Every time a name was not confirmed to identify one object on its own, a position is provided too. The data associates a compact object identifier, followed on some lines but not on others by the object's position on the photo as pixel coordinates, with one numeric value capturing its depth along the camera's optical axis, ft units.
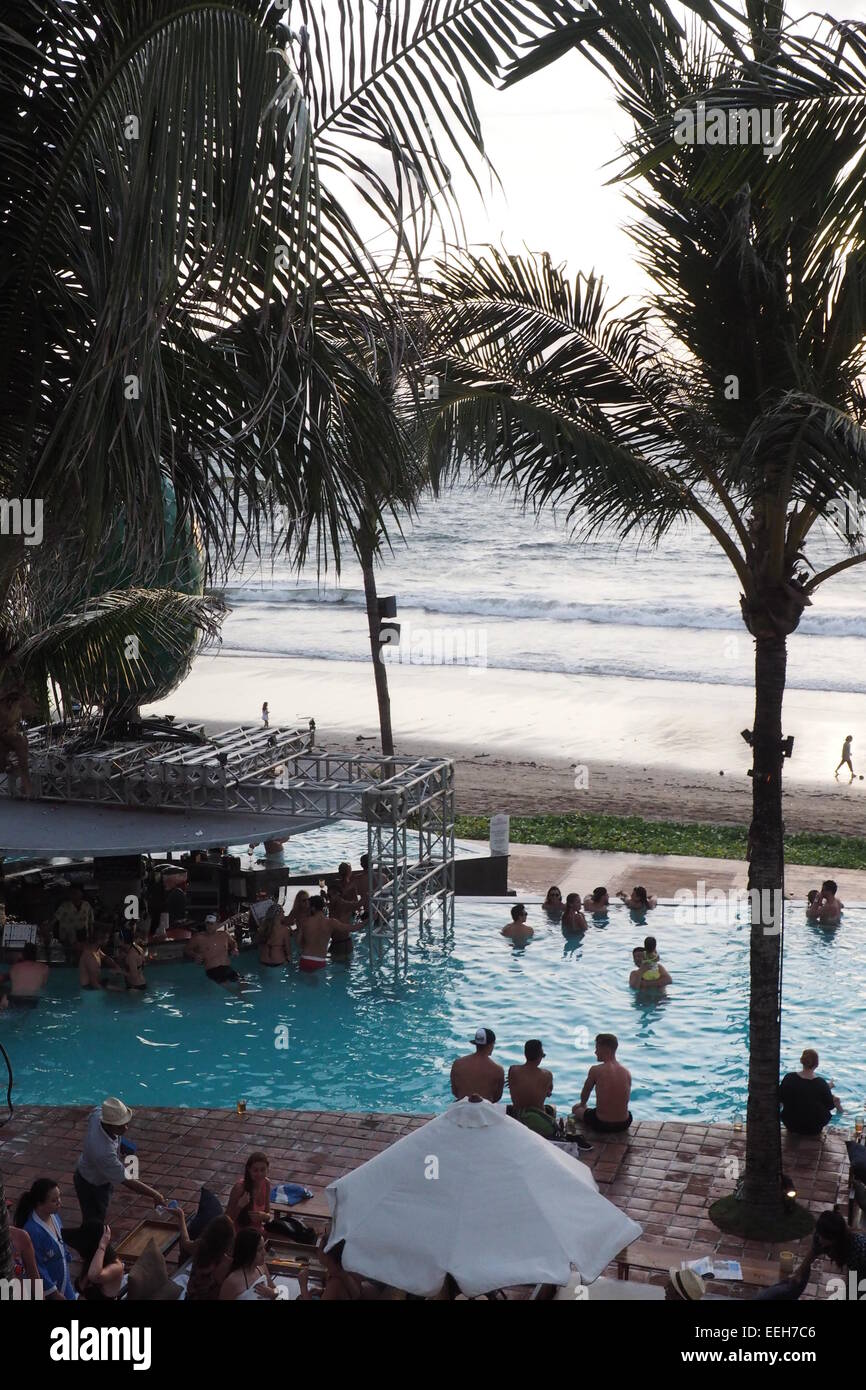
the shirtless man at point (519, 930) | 60.39
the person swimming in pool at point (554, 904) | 64.44
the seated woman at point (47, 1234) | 25.63
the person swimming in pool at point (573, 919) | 61.26
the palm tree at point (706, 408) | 27.35
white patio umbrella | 24.31
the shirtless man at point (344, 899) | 59.36
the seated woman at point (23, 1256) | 24.76
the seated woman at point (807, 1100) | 38.14
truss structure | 54.03
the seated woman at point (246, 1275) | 25.64
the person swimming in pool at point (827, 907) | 62.18
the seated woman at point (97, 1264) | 27.40
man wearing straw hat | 31.40
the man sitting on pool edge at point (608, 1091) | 38.75
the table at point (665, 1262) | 29.76
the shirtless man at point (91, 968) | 53.31
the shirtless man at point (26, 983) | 51.80
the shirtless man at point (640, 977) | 53.57
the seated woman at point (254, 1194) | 30.58
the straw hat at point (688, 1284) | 24.48
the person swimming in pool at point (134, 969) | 53.26
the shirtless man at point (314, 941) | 55.72
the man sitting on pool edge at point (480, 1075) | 37.73
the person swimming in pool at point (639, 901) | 64.54
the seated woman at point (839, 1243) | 26.63
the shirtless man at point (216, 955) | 54.13
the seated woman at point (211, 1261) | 25.09
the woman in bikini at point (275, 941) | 56.75
